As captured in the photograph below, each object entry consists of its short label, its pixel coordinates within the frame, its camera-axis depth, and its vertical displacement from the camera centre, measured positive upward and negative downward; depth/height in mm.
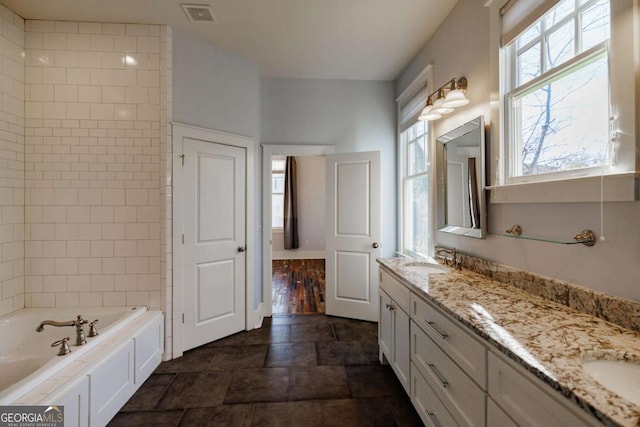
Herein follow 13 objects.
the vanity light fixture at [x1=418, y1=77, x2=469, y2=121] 1943 +828
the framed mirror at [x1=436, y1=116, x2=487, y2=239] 1842 +259
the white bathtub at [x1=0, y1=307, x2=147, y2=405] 1729 -835
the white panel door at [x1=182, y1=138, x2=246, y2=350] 2631 -234
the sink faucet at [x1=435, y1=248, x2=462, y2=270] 2104 -319
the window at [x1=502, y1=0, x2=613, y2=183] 1160 +576
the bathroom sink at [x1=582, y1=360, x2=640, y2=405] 773 -447
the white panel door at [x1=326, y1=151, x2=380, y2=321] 3271 -212
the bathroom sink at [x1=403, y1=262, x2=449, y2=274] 2068 -393
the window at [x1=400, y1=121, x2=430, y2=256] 2844 +300
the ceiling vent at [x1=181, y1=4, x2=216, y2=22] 2219 +1645
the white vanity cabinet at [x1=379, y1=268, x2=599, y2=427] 804 -618
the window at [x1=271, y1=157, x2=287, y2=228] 7238 +625
